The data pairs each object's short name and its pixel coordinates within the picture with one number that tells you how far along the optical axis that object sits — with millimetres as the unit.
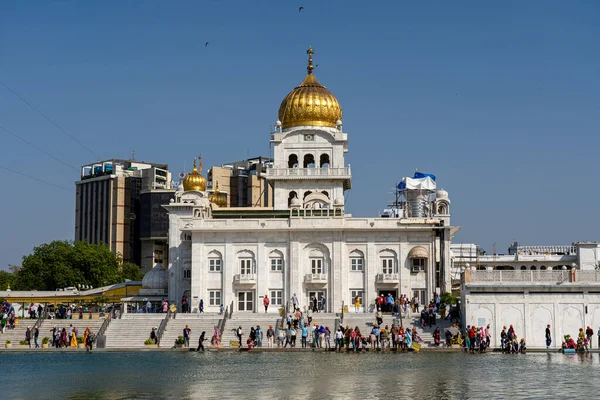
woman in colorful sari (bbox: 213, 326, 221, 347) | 49781
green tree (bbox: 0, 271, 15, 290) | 104969
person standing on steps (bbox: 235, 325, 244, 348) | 48688
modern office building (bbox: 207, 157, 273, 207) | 150625
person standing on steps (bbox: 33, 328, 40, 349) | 51388
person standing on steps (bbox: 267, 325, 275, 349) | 49972
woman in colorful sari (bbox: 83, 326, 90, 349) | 49947
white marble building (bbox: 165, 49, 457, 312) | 61906
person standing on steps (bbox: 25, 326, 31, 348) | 51750
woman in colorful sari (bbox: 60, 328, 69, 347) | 51375
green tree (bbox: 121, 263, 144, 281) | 116875
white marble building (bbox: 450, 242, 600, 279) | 85000
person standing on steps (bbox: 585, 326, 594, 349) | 47219
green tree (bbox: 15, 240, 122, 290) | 94062
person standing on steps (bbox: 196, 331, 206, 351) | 47884
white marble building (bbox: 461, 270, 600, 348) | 49406
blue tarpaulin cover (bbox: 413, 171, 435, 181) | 70600
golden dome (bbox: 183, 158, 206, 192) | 69750
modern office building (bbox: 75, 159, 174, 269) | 140125
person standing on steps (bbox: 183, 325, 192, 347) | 50188
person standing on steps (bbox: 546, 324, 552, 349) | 47500
